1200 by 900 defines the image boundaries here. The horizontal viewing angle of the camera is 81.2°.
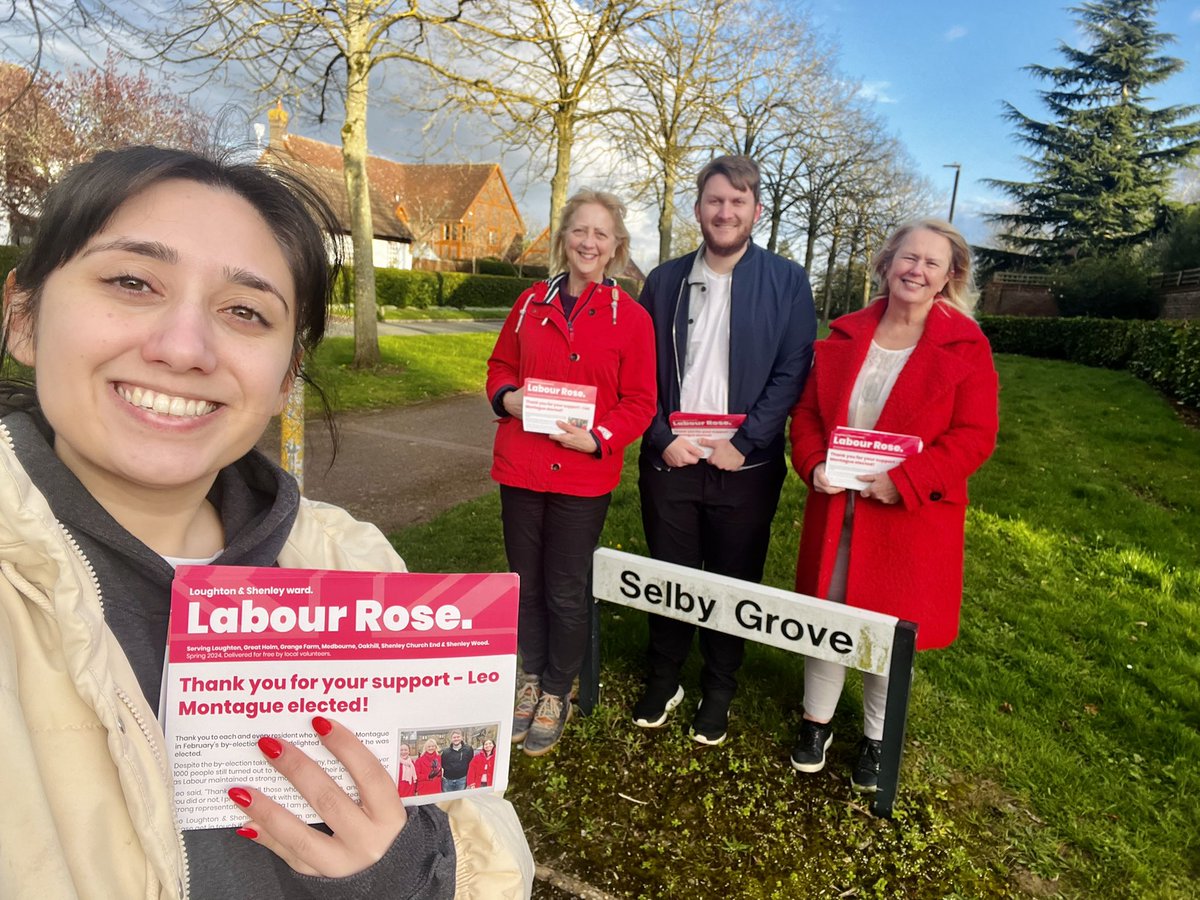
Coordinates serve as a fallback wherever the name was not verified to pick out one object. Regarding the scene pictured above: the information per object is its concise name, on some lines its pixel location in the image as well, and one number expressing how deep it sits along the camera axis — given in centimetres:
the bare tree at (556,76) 986
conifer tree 2872
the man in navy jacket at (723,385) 278
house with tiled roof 4444
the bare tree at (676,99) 1276
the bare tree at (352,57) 691
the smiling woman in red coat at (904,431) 252
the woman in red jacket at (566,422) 279
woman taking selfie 83
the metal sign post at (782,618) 248
